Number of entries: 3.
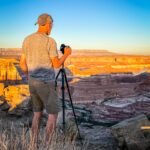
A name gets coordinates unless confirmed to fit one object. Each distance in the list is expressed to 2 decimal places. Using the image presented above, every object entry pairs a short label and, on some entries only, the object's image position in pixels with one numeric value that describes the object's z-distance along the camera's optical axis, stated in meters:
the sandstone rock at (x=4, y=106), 5.04
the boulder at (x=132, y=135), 3.30
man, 2.31
